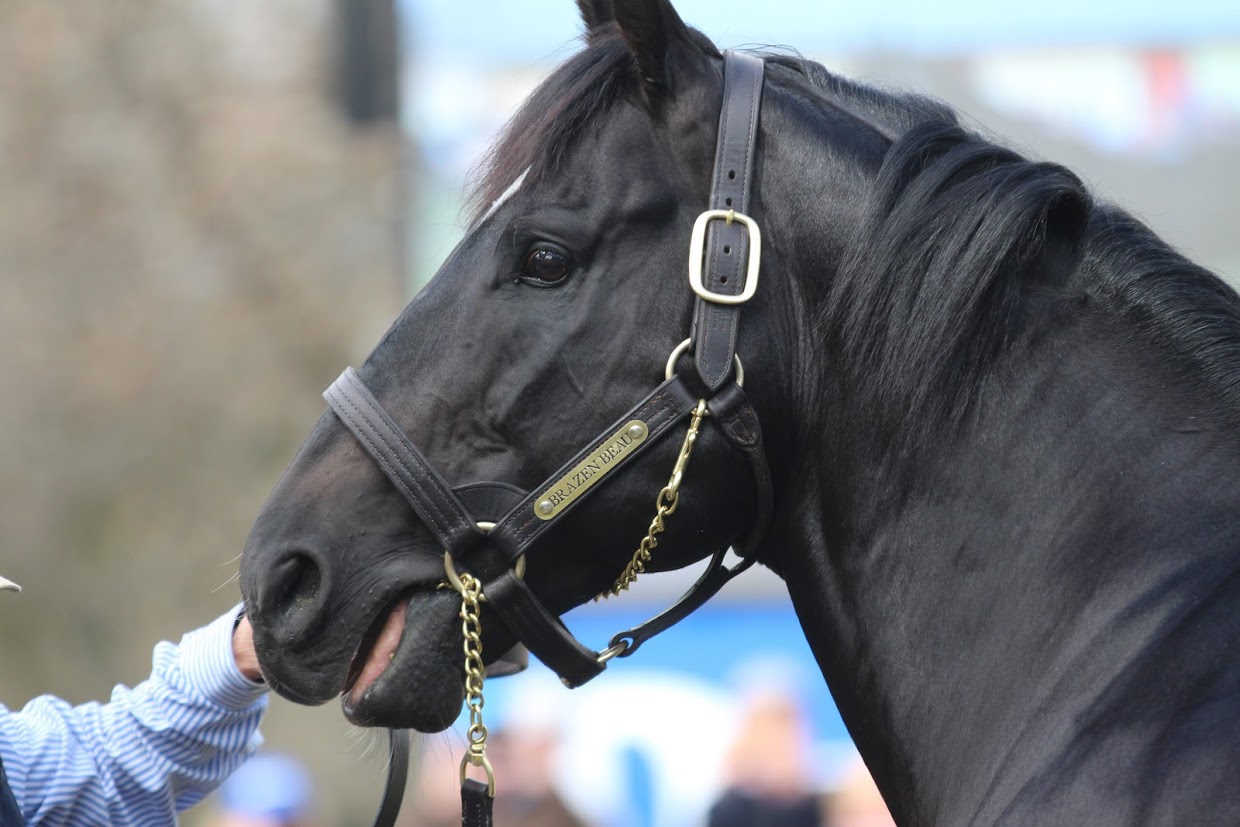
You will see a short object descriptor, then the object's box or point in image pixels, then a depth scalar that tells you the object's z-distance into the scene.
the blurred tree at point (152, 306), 24.17
